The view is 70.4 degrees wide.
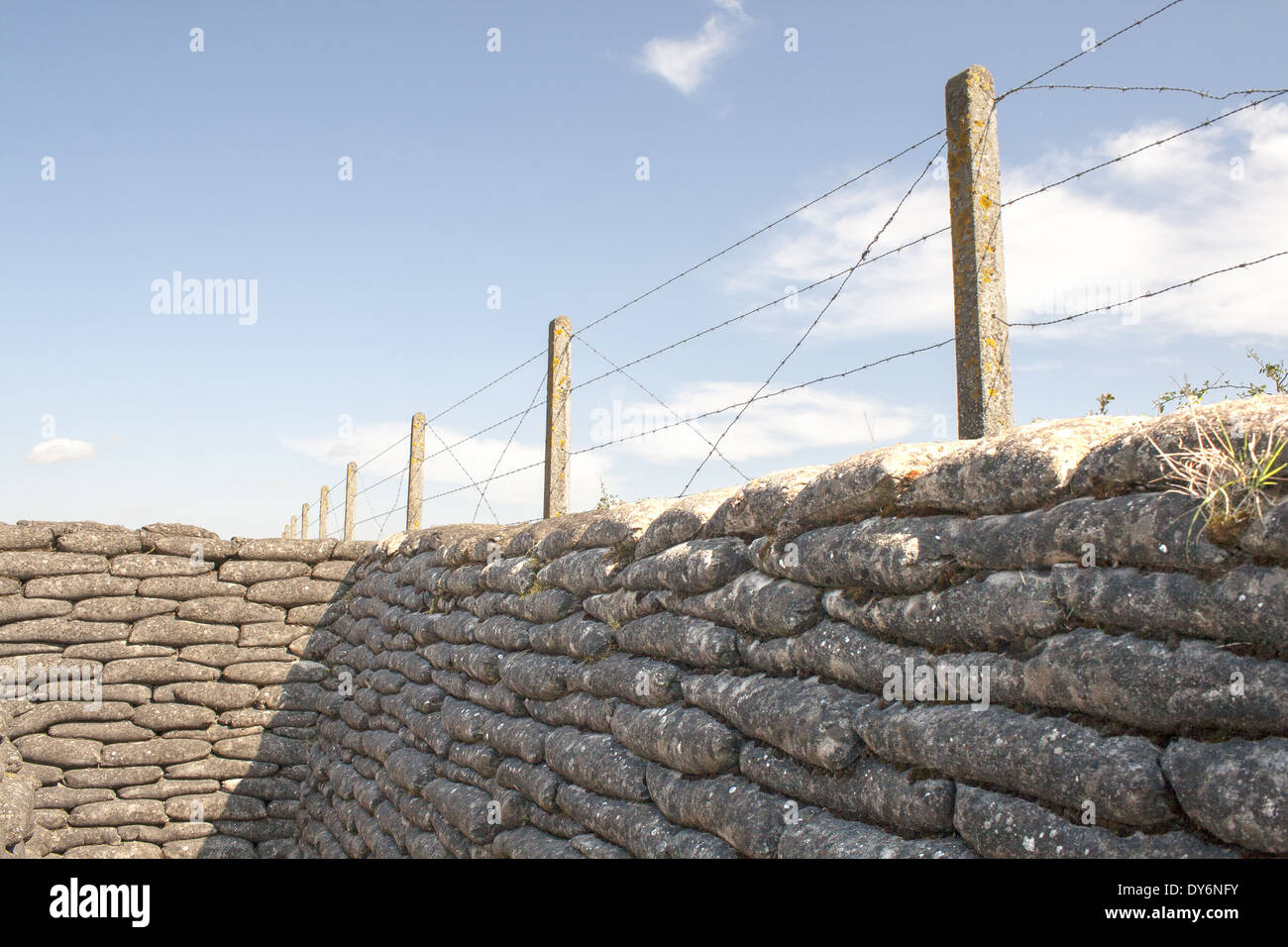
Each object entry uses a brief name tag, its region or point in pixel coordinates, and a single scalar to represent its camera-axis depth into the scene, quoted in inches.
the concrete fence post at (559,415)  221.1
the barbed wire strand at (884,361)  103.0
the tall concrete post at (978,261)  113.3
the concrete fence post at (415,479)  335.6
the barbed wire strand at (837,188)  130.3
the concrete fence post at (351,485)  456.1
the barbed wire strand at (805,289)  127.1
